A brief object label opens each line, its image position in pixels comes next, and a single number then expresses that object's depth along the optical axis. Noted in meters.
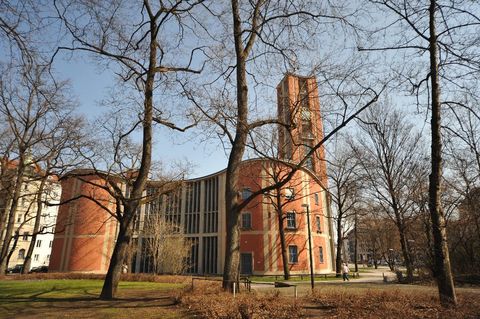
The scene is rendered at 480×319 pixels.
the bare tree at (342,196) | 32.53
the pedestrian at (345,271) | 28.57
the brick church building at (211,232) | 36.59
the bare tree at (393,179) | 25.66
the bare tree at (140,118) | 12.08
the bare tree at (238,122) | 10.16
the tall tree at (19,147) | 18.92
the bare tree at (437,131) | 8.35
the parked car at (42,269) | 47.69
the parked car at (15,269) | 47.74
